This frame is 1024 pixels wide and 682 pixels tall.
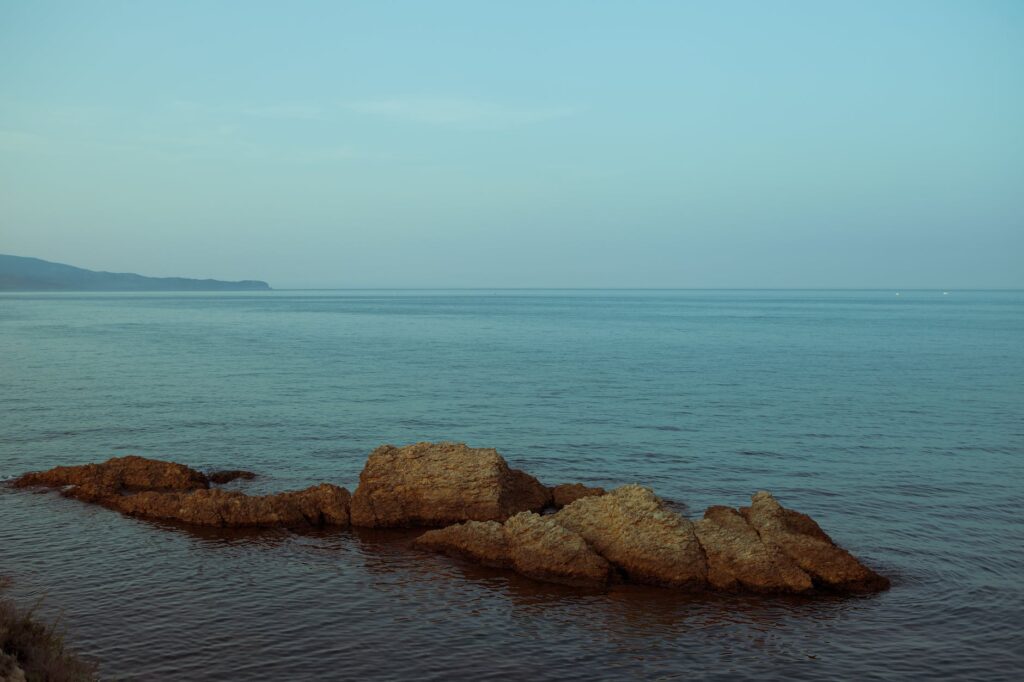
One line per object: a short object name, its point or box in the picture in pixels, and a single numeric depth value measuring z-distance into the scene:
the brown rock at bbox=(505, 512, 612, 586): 24.09
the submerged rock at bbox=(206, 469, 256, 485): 34.28
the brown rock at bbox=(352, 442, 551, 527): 29.14
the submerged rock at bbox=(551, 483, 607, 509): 30.91
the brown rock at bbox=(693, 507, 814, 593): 23.38
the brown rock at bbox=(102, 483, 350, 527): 28.64
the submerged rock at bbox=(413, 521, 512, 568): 25.50
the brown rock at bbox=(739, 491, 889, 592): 23.47
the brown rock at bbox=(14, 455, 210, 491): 32.31
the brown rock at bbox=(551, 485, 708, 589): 23.86
